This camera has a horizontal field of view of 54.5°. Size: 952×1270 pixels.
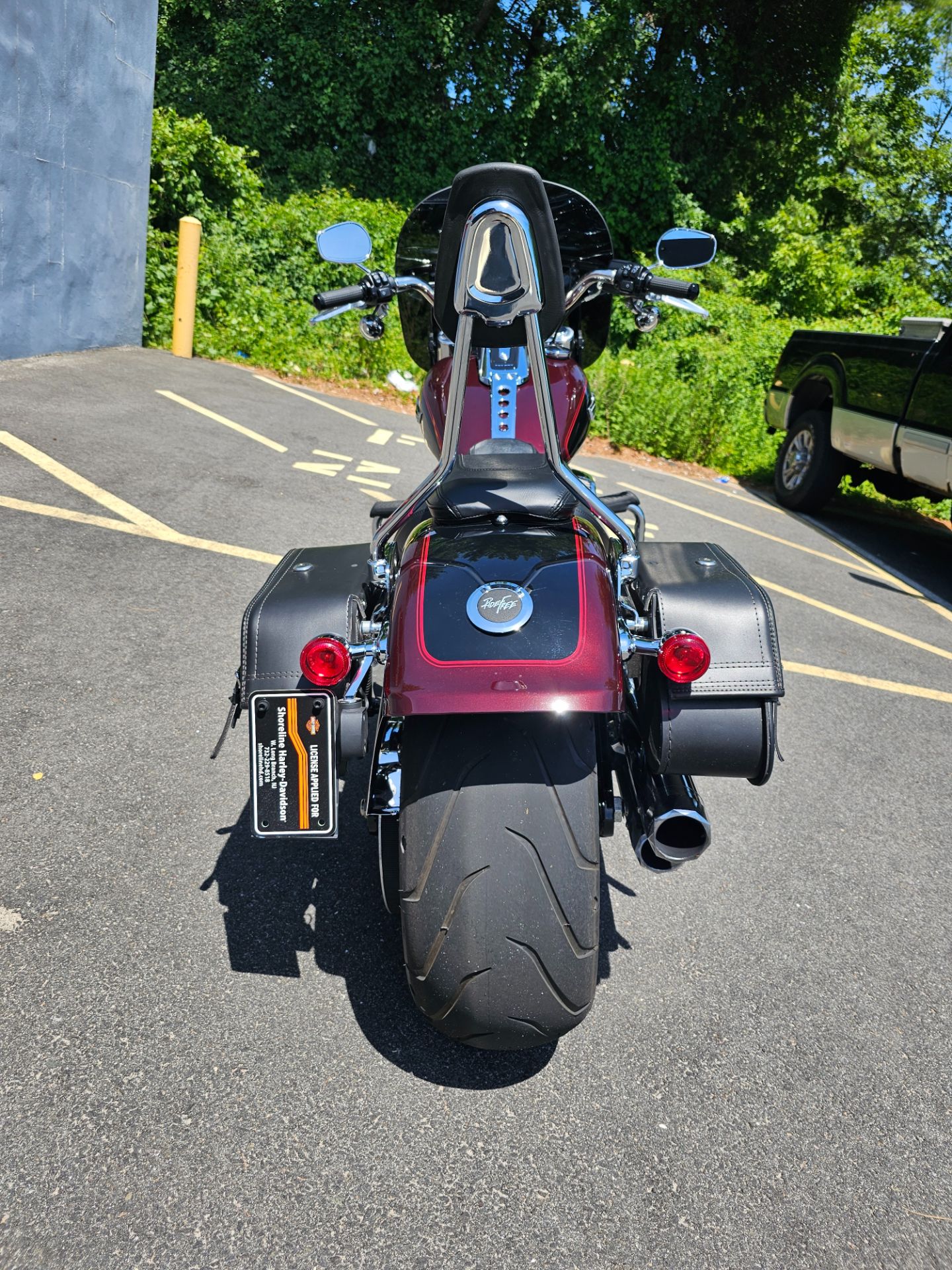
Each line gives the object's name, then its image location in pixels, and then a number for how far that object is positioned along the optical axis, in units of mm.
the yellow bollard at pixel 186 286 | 11203
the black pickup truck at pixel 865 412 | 7250
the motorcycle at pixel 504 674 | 1952
